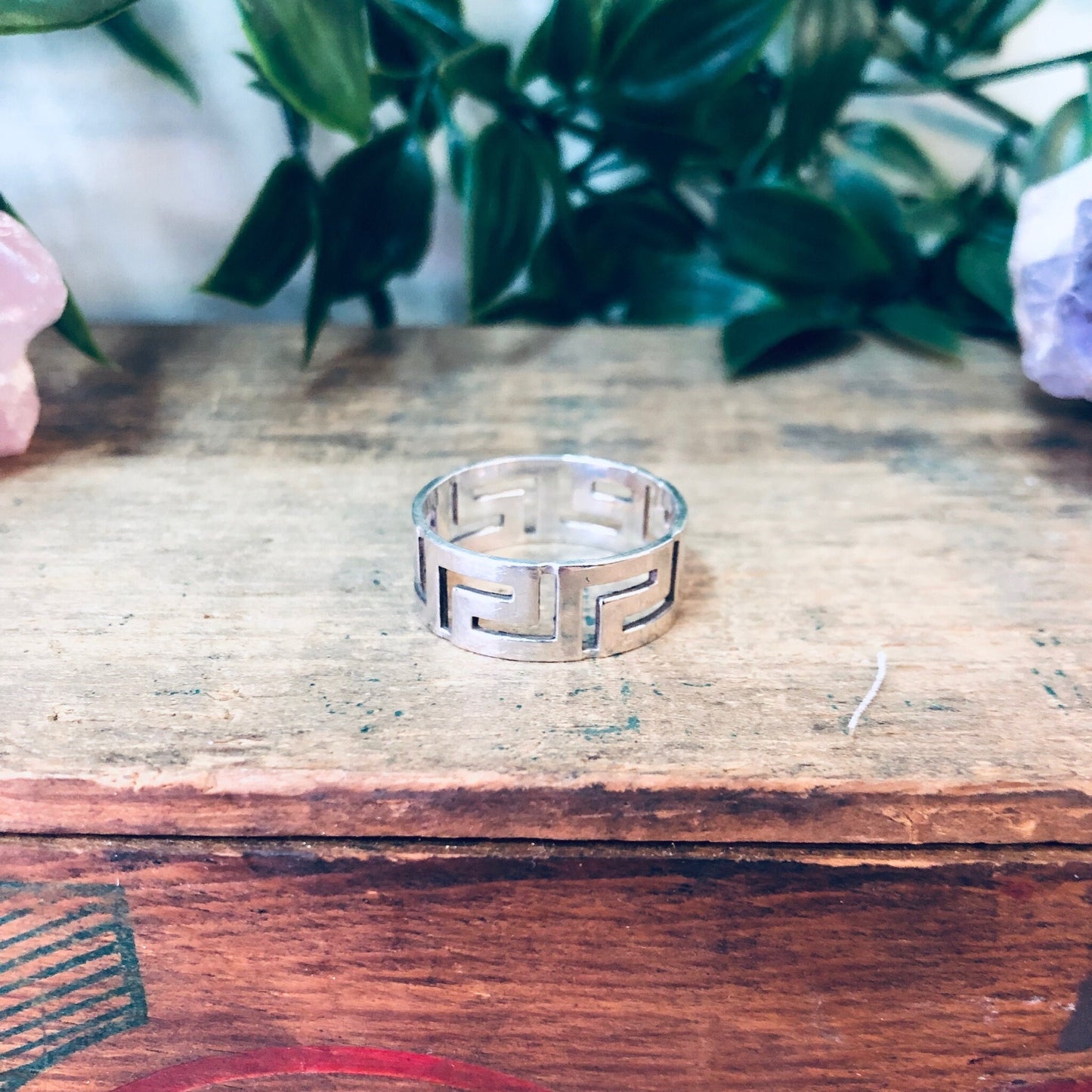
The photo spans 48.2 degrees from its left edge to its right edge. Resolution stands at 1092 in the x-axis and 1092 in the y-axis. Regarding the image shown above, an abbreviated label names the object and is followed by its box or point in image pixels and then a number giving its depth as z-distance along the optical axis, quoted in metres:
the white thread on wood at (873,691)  0.08
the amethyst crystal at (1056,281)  0.11
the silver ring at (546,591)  0.09
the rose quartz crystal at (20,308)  0.10
